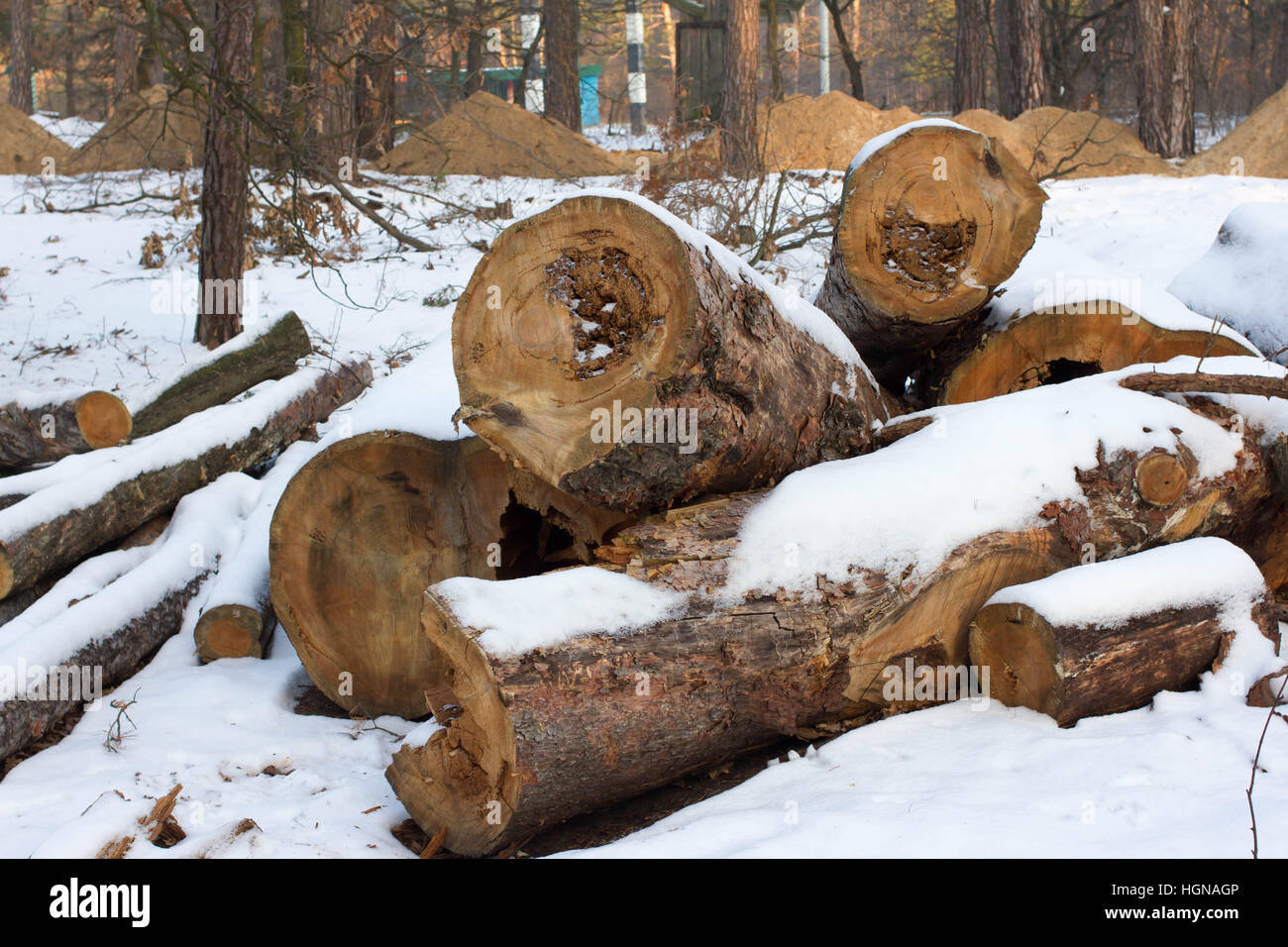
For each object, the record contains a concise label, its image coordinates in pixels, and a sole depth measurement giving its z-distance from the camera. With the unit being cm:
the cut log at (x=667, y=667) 240
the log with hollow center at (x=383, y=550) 327
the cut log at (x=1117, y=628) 261
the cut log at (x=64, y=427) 464
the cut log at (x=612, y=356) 260
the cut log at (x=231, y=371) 514
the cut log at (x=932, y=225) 345
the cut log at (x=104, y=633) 308
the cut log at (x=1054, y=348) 382
